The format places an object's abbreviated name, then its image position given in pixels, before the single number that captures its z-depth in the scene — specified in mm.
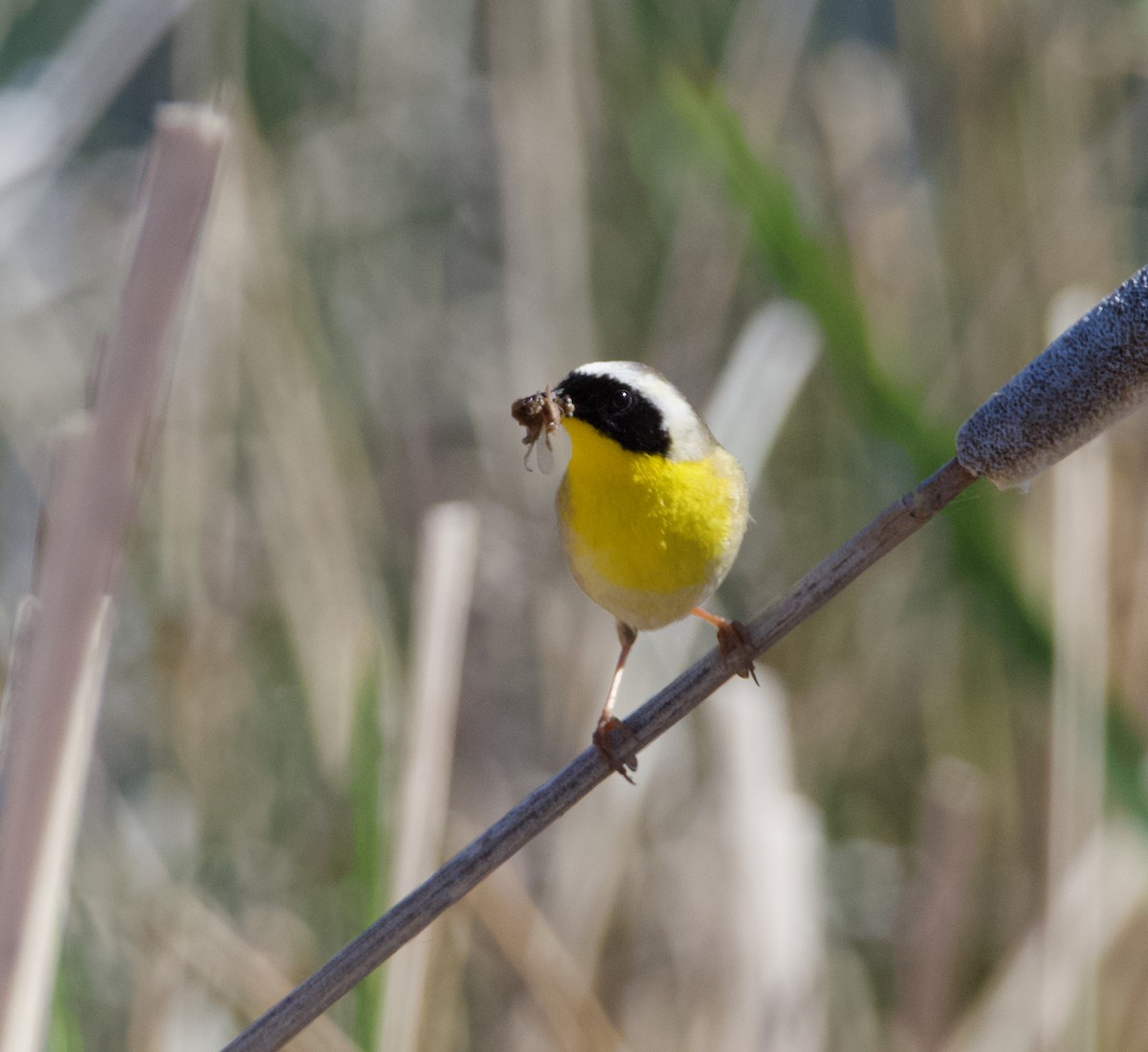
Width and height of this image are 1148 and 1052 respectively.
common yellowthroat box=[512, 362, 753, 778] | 7282
